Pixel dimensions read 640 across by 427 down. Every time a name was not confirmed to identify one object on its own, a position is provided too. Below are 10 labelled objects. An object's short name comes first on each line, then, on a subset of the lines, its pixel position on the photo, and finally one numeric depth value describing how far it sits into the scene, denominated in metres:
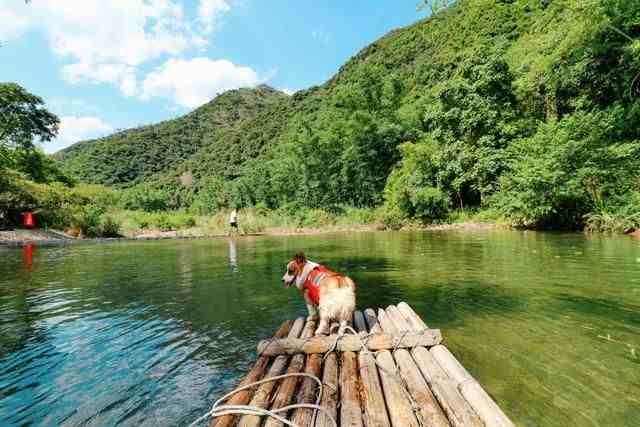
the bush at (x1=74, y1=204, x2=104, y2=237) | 27.17
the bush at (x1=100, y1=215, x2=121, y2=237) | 27.91
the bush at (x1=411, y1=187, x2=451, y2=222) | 29.36
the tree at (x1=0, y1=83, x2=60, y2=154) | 34.72
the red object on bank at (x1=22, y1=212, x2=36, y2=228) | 25.92
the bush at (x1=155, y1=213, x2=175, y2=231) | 33.75
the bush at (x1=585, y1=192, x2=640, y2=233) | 15.62
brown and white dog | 4.34
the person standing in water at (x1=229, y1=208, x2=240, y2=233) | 26.42
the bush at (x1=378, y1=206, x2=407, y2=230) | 30.58
